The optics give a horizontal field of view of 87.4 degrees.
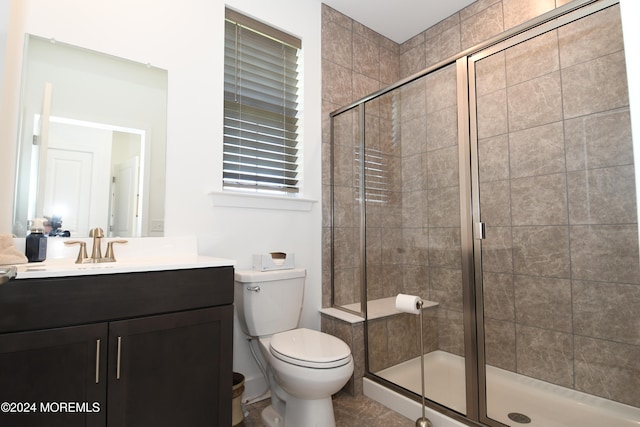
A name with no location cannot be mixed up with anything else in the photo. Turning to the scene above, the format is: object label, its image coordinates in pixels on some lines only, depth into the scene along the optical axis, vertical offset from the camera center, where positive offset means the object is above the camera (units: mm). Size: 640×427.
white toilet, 1475 -550
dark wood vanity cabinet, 1056 -416
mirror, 1498 +434
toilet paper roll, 1660 -354
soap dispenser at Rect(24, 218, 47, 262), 1387 -59
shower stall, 1503 -1
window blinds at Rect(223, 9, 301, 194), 2088 +826
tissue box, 1917 -168
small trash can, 1715 -881
